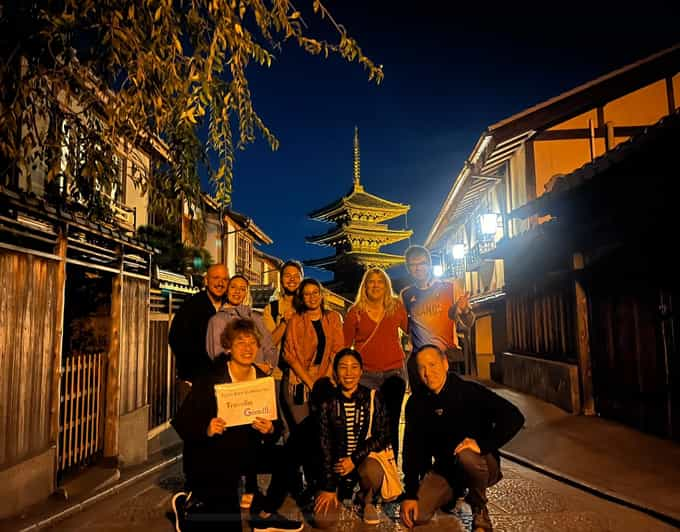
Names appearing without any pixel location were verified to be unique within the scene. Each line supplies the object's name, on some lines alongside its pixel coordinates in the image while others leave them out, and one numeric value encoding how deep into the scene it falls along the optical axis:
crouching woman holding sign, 3.35
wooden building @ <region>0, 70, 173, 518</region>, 4.31
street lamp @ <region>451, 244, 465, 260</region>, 20.39
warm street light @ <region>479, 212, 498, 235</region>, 14.76
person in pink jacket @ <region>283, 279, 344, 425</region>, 4.57
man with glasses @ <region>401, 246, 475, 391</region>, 4.79
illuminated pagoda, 38.59
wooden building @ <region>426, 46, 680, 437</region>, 6.75
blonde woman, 4.63
